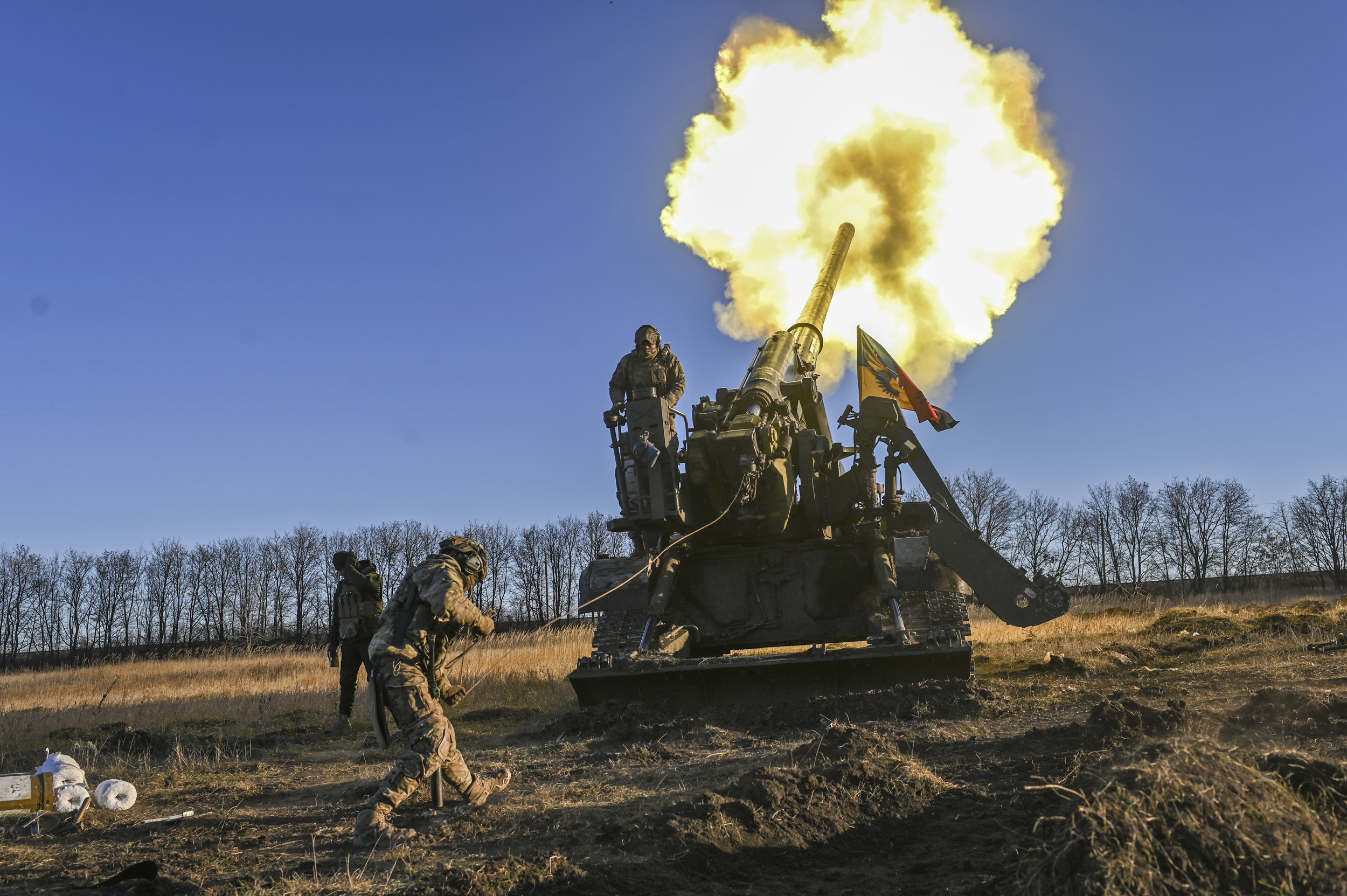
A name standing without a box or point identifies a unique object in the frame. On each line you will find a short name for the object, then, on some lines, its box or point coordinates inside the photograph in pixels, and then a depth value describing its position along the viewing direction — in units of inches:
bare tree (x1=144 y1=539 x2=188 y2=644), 2311.8
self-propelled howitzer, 439.2
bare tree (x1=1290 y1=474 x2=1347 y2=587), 2177.7
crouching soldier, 231.3
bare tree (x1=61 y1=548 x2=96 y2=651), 2303.2
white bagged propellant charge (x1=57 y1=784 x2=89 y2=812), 252.1
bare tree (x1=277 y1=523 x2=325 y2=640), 2279.8
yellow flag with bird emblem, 549.0
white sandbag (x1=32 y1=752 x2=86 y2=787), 254.7
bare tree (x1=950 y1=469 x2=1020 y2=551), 2080.5
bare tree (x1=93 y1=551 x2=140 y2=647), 2304.4
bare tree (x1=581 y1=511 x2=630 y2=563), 2385.6
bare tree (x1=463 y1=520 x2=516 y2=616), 2342.5
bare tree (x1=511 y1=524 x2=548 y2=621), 2393.0
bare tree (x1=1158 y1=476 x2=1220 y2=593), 2244.1
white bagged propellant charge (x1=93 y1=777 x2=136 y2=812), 261.3
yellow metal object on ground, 250.8
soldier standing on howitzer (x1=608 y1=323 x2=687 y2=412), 443.5
